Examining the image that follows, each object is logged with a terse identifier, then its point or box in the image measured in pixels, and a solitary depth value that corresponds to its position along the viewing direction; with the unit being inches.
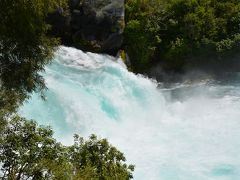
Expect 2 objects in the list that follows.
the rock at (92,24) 957.8
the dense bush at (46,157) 382.6
